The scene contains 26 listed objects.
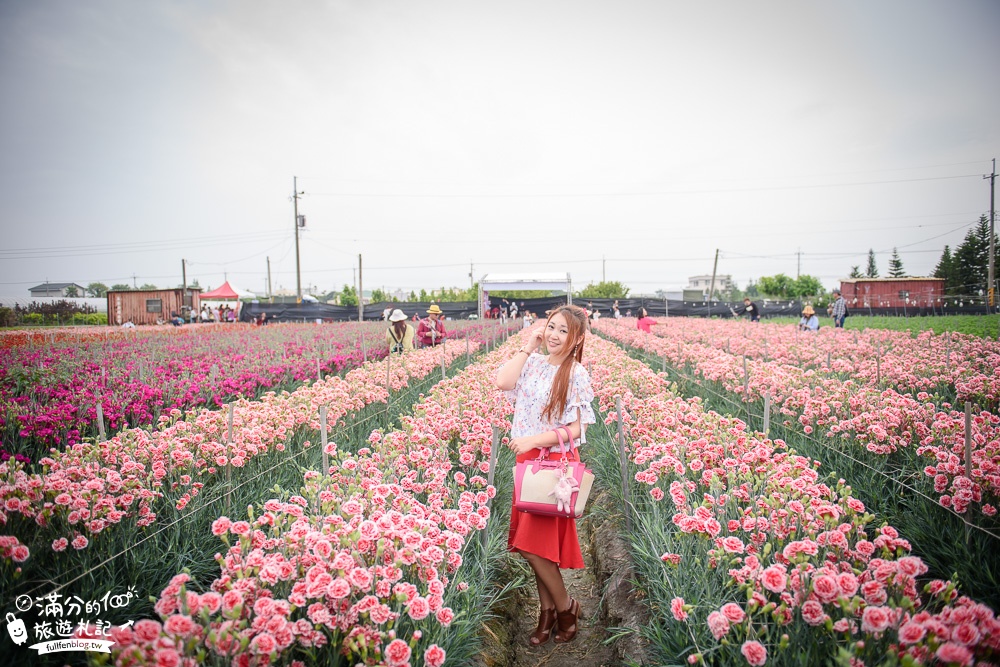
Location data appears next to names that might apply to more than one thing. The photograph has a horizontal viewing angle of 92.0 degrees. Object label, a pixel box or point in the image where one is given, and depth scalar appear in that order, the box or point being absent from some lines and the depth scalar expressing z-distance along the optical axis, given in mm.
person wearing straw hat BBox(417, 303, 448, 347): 10516
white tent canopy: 28552
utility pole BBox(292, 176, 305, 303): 33406
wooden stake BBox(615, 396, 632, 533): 3542
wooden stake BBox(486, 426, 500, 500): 3242
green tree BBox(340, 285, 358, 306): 63312
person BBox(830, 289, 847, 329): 16844
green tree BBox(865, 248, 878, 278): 92062
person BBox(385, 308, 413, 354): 9603
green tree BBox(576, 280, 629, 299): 55656
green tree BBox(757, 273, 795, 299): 72812
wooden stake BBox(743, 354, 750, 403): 5372
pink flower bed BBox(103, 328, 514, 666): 1490
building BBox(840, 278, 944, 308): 42125
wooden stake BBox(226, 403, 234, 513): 3150
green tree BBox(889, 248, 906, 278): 87438
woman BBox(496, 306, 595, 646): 2676
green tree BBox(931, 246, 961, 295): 56688
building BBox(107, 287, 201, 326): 33031
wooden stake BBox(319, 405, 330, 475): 3052
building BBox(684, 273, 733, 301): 96000
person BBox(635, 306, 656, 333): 13727
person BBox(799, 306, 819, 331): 14680
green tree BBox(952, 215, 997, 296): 53406
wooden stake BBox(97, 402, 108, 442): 3340
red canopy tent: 37344
